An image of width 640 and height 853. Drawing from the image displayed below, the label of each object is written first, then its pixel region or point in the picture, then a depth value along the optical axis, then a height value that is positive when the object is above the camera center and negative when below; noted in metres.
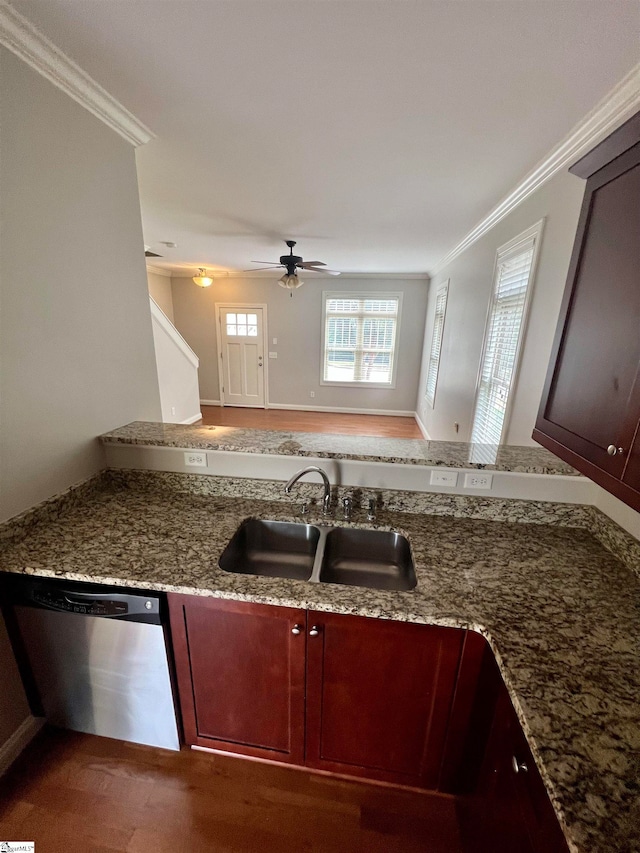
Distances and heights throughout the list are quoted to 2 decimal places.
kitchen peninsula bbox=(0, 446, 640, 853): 0.68 -0.80
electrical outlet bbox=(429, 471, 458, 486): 1.51 -0.60
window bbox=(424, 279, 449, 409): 4.89 -0.03
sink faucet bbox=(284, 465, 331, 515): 1.42 -0.62
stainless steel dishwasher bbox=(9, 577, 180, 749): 1.20 -1.22
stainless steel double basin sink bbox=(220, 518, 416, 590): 1.45 -0.94
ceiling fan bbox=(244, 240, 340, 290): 3.98 +0.81
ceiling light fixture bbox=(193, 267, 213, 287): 5.57 +0.84
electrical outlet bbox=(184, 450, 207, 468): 1.68 -0.61
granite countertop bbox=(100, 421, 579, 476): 1.50 -0.52
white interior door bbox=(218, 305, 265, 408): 6.72 -0.41
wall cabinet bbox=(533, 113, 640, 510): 0.88 +0.04
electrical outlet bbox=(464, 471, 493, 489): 1.50 -0.60
